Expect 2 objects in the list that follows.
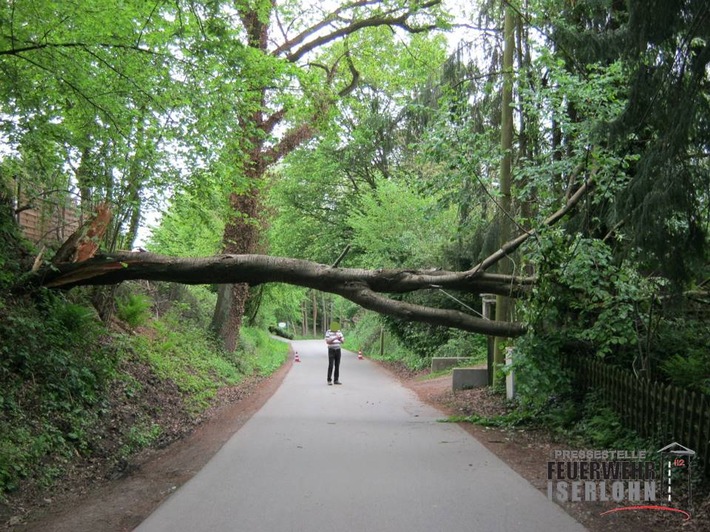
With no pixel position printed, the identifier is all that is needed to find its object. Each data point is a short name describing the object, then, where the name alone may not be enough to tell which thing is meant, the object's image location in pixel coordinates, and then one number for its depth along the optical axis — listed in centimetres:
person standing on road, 1700
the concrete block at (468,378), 1449
